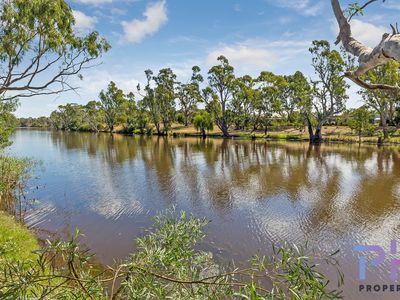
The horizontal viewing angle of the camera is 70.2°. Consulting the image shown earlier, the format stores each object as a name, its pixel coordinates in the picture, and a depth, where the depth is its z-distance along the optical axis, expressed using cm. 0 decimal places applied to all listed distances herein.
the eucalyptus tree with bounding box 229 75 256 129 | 5922
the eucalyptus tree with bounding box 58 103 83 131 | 11450
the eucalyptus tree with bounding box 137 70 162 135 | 7129
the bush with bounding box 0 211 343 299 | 268
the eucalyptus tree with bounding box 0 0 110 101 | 1337
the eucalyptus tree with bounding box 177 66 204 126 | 6259
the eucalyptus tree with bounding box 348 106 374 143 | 4597
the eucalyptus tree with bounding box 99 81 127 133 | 8238
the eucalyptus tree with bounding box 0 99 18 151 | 1964
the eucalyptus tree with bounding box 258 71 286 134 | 5925
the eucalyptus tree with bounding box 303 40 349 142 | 4600
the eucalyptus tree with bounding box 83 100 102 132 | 10169
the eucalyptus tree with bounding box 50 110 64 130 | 12985
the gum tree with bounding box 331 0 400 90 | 264
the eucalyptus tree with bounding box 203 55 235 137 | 5772
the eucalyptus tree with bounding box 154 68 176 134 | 6856
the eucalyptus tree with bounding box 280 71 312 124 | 5006
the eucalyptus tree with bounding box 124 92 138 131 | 8564
